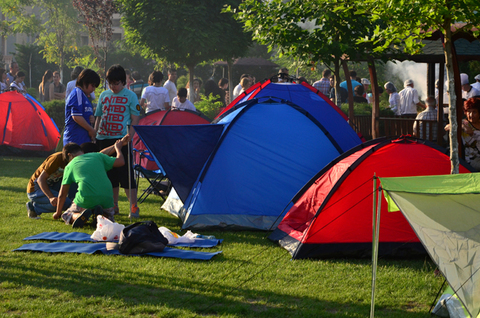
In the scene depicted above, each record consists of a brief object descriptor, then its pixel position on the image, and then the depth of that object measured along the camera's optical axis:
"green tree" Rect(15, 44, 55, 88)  34.78
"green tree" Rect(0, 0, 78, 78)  35.25
